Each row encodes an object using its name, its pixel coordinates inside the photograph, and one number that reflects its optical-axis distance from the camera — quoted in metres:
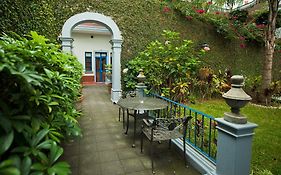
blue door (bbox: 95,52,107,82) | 12.55
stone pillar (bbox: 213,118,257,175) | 1.76
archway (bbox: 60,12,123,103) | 5.88
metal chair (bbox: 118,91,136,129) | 3.91
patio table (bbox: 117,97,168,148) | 3.12
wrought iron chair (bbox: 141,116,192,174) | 2.53
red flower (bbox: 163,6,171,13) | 7.55
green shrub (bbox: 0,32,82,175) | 0.80
